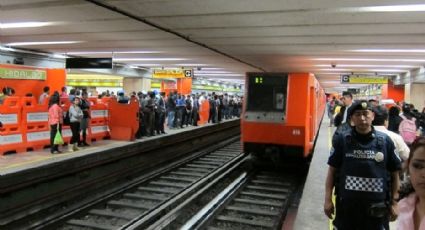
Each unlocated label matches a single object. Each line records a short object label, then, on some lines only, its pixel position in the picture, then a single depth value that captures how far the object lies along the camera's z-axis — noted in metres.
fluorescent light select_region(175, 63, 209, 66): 23.28
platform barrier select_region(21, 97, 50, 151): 10.94
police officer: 3.45
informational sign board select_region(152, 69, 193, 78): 23.43
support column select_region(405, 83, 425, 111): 23.47
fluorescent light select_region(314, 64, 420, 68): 20.41
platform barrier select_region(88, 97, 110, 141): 13.43
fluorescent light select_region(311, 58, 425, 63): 17.40
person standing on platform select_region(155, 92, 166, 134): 16.30
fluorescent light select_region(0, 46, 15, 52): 15.97
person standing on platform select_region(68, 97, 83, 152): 11.23
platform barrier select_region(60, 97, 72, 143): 12.04
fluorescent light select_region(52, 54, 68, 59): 18.85
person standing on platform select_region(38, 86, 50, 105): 12.32
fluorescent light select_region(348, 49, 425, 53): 14.41
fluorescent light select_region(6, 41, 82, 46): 15.00
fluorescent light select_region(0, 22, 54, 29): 11.15
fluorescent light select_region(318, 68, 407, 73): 22.83
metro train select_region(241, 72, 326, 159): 10.59
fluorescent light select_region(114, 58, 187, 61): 20.42
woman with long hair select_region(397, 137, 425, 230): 1.91
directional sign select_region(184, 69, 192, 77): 23.98
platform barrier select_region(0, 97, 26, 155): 10.18
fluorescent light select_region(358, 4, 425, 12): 8.30
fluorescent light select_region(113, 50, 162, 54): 17.58
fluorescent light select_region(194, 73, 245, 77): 32.11
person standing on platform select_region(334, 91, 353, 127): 8.07
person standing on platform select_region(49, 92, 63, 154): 10.45
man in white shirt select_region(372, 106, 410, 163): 4.06
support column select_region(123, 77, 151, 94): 27.12
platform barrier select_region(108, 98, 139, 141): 13.93
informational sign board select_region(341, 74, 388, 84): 23.89
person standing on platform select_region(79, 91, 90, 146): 12.21
